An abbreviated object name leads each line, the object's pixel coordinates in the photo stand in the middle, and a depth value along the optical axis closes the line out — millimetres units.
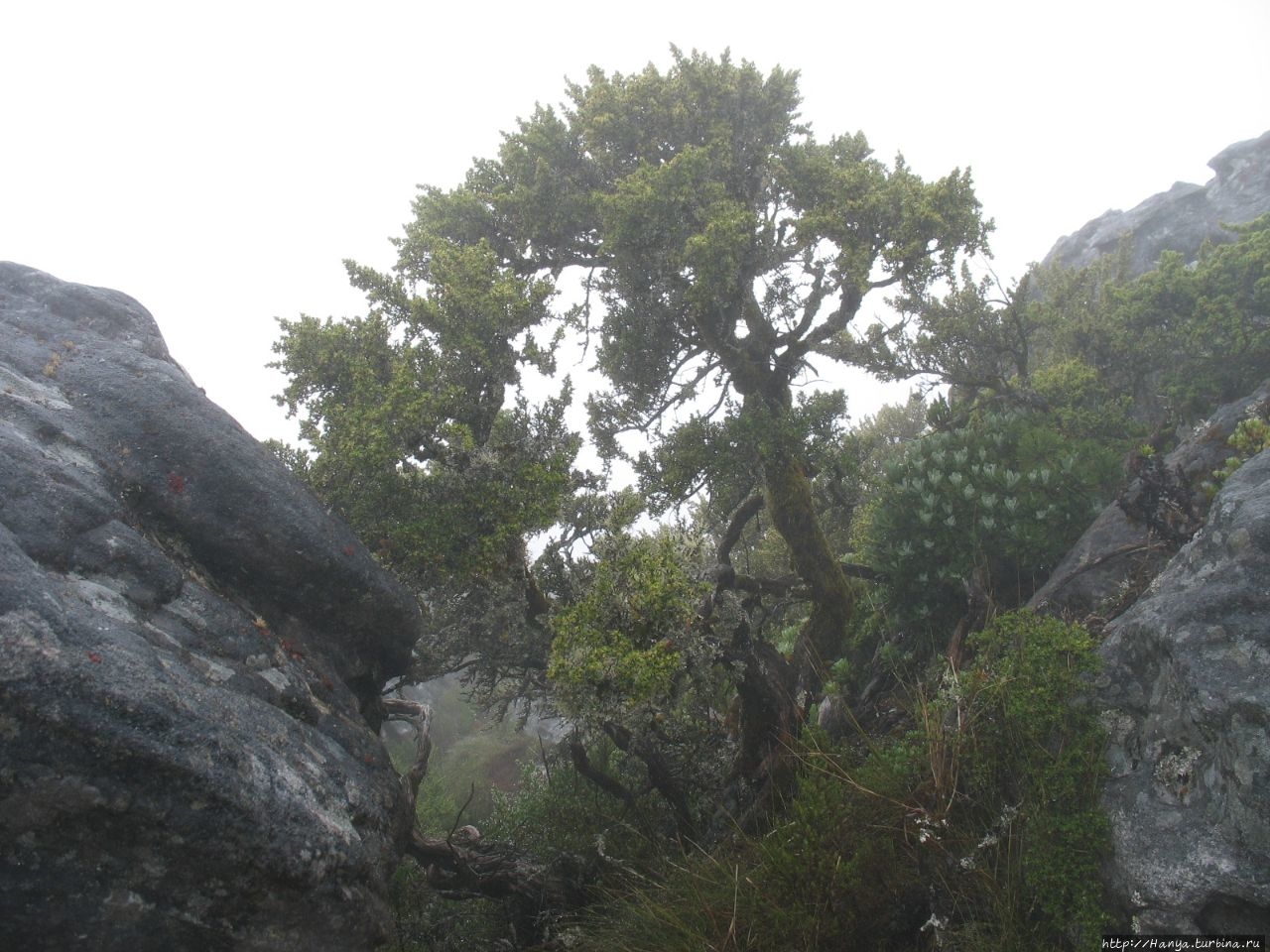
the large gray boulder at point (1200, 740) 4930
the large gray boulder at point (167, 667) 4355
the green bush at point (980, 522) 11133
